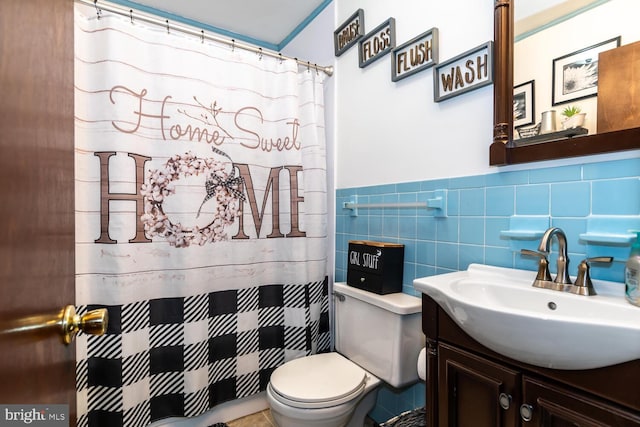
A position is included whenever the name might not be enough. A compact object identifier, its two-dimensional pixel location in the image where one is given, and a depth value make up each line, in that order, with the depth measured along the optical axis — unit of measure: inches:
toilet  48.5
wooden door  15.2
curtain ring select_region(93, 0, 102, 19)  54.1
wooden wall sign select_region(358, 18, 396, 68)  60.2
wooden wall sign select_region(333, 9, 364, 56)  67.2
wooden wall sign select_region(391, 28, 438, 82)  52.6
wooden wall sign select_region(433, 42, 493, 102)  45.5
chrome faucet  35.4
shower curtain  55.1
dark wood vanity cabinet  25.1
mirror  40.9
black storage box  56.5
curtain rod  55.7
